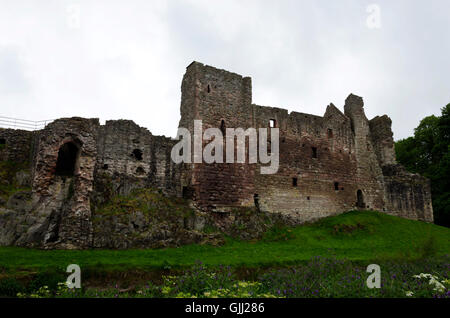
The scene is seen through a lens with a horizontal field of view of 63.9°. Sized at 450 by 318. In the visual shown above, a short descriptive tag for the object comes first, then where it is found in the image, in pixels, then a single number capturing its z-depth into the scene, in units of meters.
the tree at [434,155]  36.88
